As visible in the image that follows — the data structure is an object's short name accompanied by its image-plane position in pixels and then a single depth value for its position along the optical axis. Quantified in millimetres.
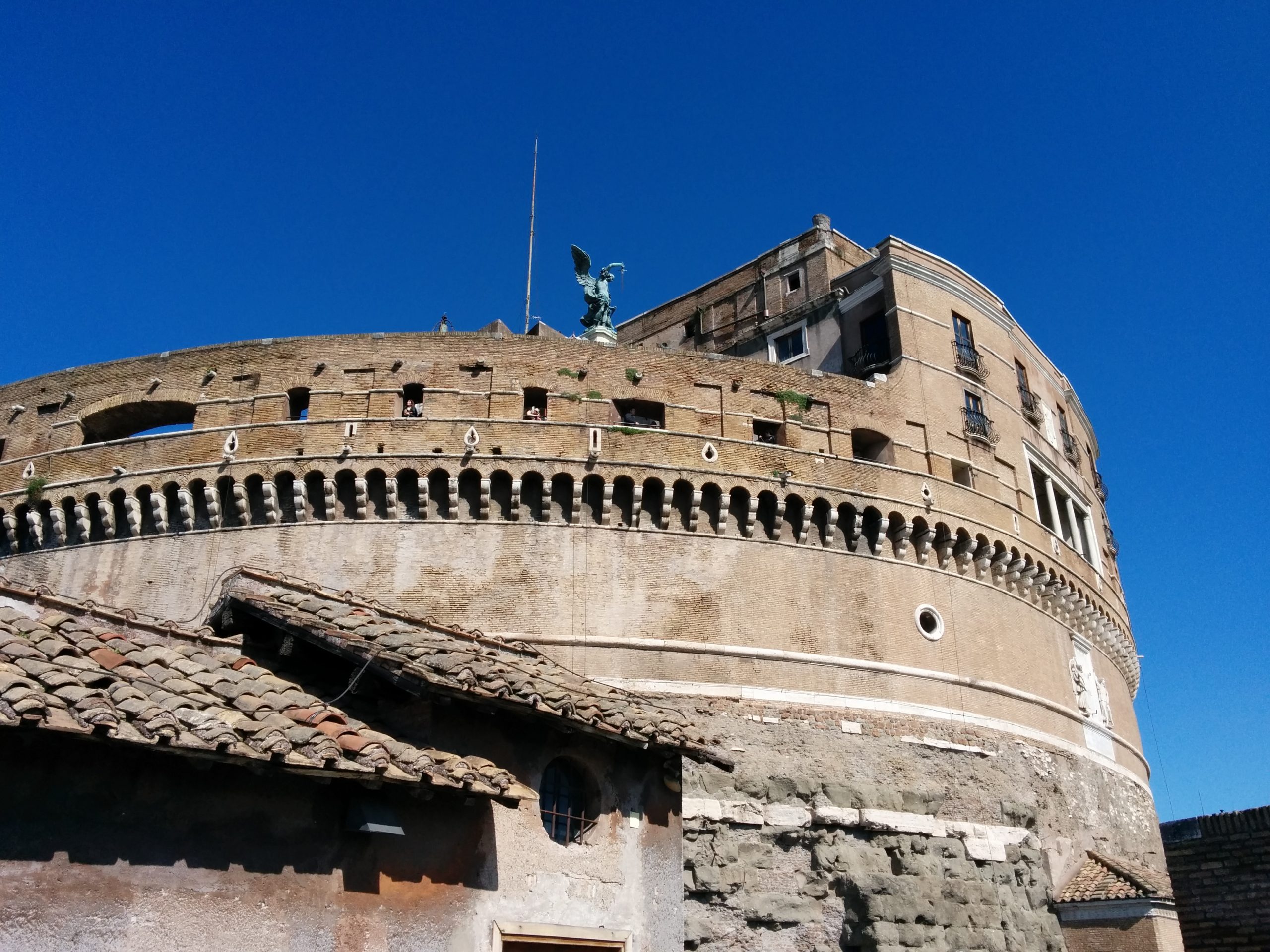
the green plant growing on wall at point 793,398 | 17703
